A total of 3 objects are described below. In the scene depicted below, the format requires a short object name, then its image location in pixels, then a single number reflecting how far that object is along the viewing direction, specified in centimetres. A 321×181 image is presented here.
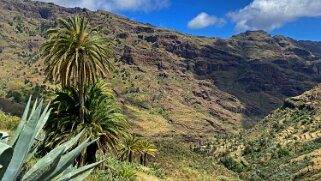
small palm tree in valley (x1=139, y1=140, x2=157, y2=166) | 6066
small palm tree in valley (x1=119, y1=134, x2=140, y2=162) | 5812
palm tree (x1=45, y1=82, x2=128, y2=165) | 2622
